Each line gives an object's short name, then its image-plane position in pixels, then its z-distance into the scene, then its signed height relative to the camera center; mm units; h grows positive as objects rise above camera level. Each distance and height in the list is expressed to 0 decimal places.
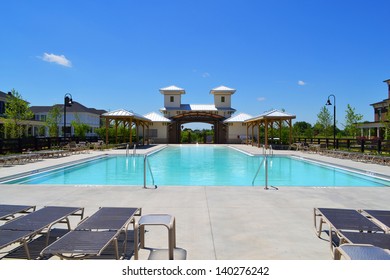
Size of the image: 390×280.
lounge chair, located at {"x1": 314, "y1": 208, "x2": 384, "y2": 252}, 3459 -1056
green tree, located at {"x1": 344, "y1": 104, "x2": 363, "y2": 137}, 27922 +1719
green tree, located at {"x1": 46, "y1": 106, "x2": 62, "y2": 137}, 34500 +2073
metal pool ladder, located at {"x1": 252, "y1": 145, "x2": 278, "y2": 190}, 19544 -987
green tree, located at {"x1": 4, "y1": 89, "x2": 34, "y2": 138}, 24234 +2129
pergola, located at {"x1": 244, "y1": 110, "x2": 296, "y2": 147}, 22180 +1663
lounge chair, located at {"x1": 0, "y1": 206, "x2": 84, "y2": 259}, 2999 -1004
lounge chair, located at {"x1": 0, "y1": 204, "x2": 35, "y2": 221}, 3853 -1006
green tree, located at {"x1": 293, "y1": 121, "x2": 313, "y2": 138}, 37156 +751
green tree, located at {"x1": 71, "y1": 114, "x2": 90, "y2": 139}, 38150 +1302
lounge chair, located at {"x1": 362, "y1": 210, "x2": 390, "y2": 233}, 3620 -1083
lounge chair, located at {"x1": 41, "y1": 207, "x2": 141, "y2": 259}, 2738 -1037
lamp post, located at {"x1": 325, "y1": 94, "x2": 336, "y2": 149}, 23903 +2710
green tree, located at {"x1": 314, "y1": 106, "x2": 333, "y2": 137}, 32344 +1881
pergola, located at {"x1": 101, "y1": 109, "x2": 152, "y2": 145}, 22533 +1768
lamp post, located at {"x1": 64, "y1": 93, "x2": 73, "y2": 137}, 23656 +3240
